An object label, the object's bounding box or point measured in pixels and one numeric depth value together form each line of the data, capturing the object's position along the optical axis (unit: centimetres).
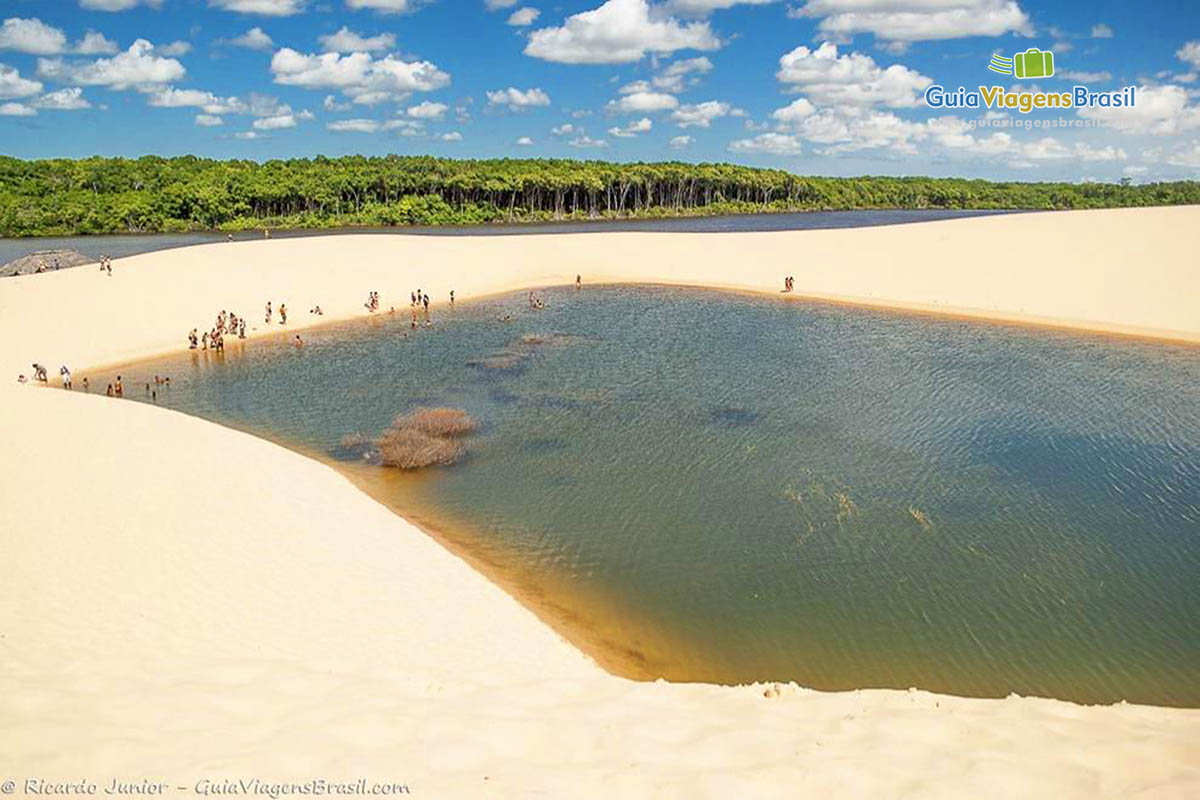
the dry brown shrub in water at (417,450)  2189
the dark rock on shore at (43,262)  5212
